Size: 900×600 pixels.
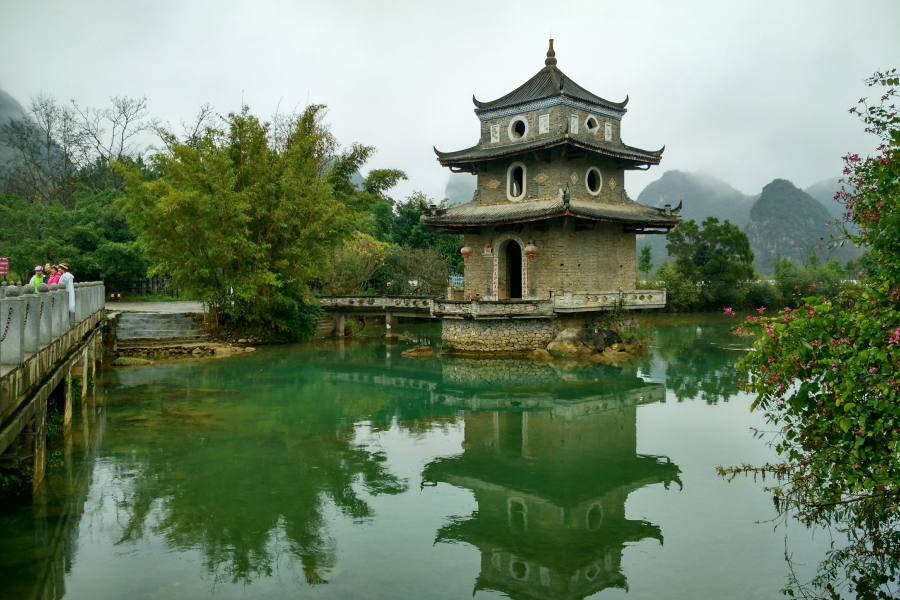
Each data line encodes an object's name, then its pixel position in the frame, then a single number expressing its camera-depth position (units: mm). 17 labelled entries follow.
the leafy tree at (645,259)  50734
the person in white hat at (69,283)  12508
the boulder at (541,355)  22297
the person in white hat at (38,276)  11947
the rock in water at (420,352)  23864
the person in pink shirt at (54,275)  13075
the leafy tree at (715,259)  42594
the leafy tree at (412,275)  36094
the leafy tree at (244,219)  23328
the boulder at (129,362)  20562
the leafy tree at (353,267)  33156
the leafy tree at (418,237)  42188
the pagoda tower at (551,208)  24016
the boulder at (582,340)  22594
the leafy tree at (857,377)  5238
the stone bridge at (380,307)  27219
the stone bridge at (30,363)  6891
